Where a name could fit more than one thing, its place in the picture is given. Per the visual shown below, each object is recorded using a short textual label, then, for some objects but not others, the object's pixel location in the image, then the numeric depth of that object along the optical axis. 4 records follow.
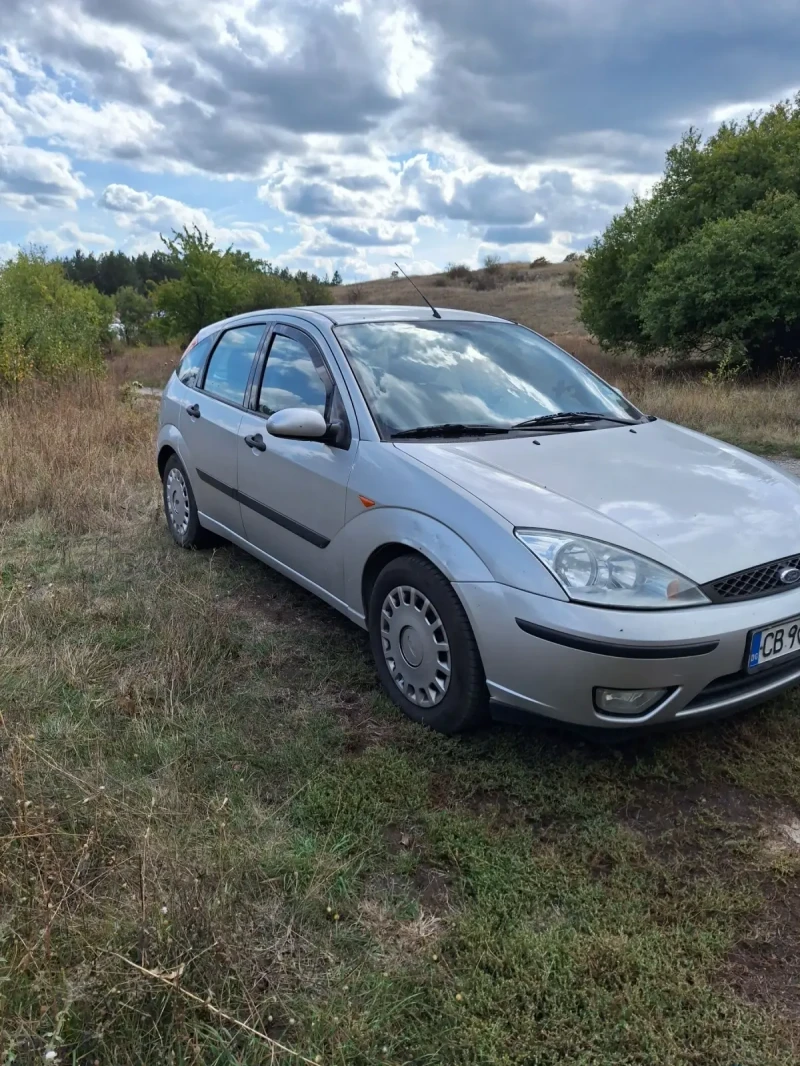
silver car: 2.49
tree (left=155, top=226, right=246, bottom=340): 37.19
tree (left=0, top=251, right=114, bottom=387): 10.38
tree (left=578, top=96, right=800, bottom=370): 15.03
